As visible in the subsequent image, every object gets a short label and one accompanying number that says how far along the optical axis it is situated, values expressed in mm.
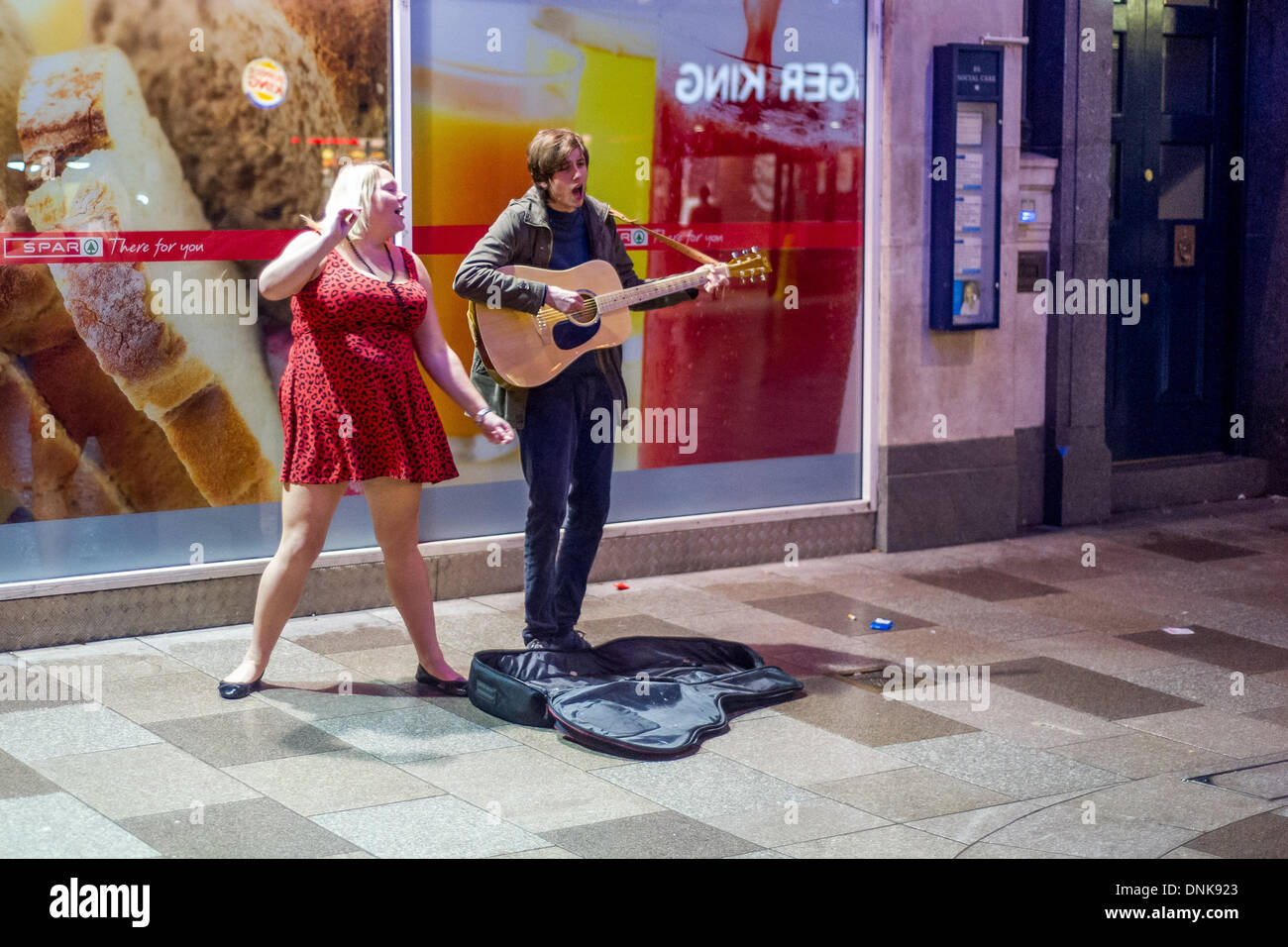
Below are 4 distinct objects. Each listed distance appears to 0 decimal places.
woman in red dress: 5680
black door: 10133
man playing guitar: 5957
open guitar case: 5496
